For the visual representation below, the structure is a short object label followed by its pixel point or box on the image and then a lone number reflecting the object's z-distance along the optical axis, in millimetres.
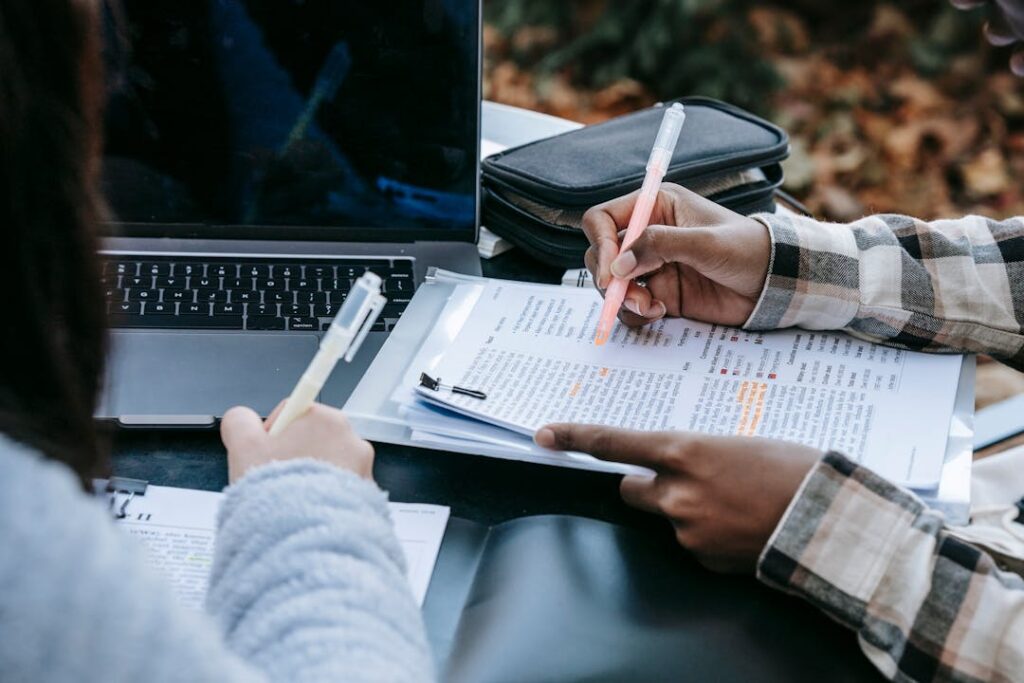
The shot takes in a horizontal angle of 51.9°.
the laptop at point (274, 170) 850
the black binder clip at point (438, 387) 723
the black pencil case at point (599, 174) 954
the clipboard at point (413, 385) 670
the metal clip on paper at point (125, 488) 670
